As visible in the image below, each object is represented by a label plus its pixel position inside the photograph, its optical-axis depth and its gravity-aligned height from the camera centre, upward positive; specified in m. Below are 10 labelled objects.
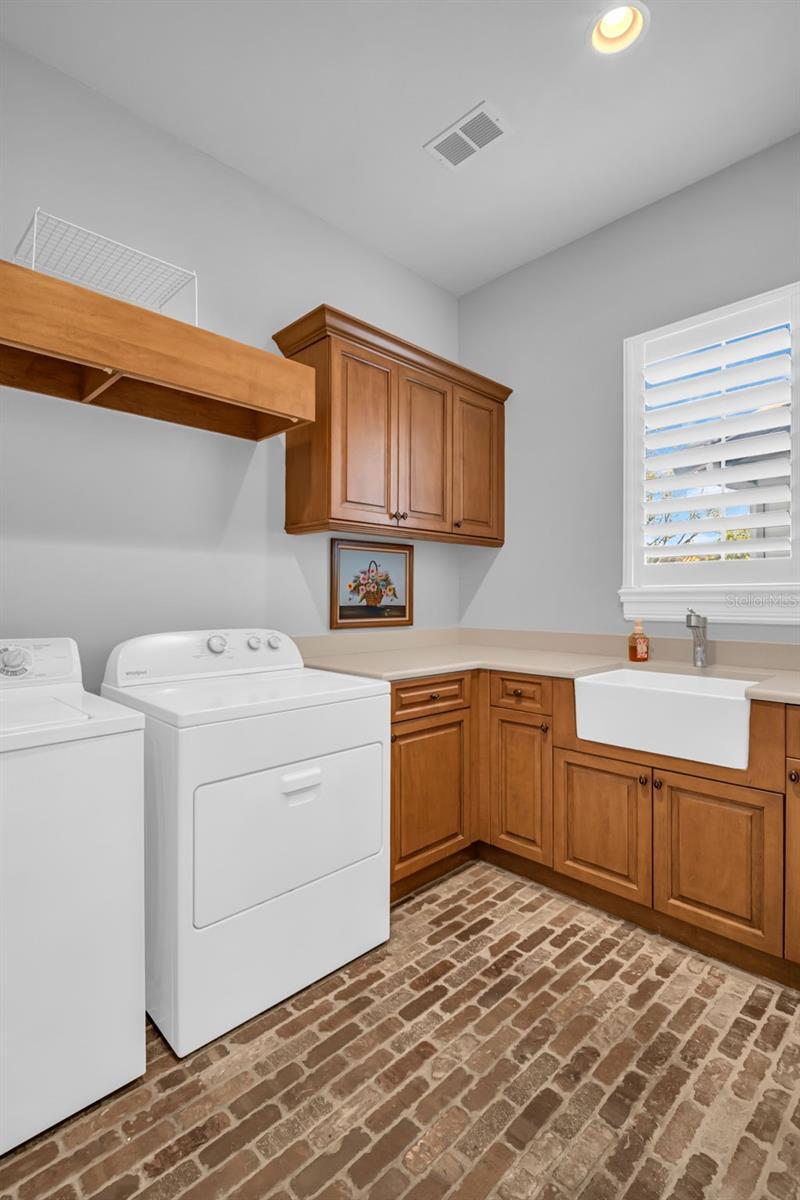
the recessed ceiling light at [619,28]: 1.83 +1.76
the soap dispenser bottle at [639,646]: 2.62 -0.23
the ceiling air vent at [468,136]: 2.22 +1.75
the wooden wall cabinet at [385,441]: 2.45 +0.68
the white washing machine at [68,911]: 1.28 -0.72
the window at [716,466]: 2.33 +0.53
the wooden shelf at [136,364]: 1.59 +0.70
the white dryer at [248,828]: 1.56 -0.68
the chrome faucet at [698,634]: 2.41 -0.17
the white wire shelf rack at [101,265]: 1.94 +1.13
